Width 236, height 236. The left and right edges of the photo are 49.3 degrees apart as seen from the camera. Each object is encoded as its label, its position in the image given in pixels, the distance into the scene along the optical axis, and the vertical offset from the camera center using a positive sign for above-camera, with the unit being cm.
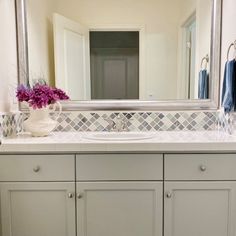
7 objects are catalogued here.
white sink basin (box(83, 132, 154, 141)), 158 -27
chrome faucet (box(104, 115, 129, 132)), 182 -22
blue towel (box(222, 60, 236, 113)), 152 +4
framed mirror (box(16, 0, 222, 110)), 182 +30
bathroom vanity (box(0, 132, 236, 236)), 140 -51
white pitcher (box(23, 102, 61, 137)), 163 -18
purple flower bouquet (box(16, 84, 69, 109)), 163 -1
